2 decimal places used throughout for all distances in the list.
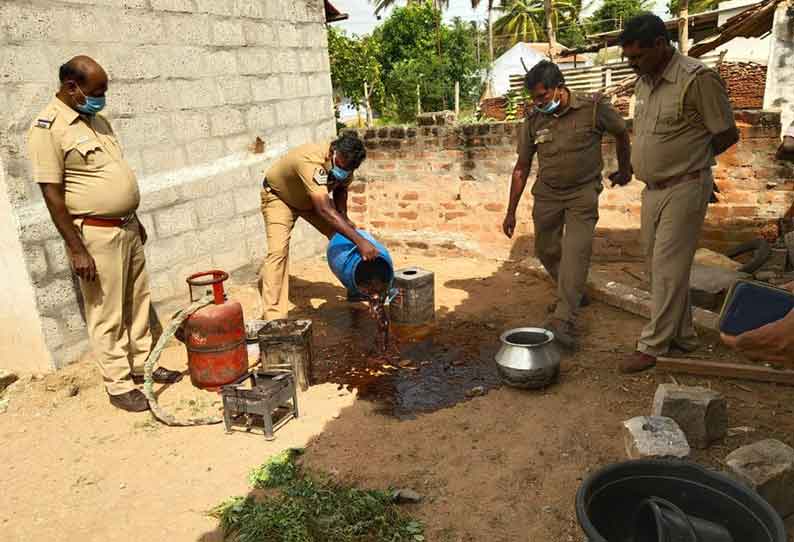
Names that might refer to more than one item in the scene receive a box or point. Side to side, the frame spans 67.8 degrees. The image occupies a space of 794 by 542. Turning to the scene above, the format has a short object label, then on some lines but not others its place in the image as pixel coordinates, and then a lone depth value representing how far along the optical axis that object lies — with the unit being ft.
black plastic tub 6.22
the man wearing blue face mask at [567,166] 13.65
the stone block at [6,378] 13.33
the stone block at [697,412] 9.37
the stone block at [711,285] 15.49
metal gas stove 10.86
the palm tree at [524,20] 121.80
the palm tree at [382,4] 108.99
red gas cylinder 12.69
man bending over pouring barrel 14.44
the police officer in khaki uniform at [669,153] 10.93
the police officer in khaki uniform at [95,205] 11.06
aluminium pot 11.75
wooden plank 11.51
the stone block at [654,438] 8.20
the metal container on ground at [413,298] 16.31
